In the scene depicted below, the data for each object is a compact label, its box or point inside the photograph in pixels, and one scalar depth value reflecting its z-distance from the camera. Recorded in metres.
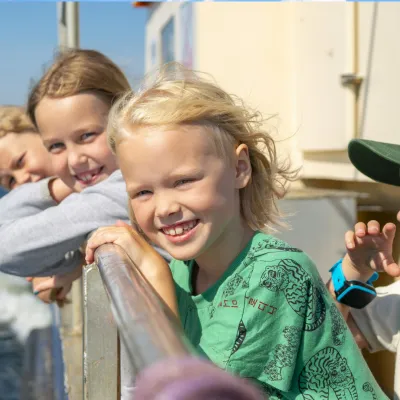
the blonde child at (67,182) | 1.95
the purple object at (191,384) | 0.55
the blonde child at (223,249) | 1.39
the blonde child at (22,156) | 2.75
